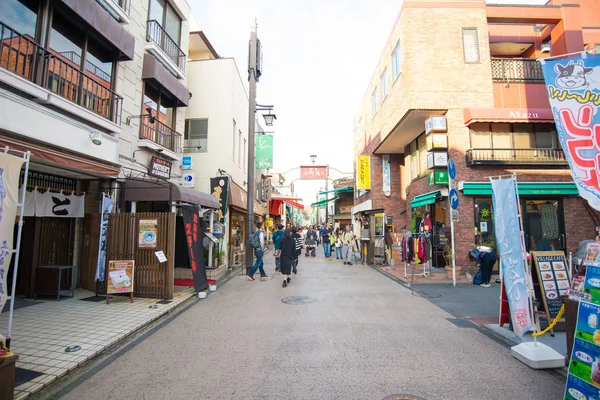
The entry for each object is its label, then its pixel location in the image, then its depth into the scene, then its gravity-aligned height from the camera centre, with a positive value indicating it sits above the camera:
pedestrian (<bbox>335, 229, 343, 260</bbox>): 19.20 -0.43
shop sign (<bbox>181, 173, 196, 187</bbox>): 13.23 +2.31
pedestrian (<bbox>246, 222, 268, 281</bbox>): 11.74 -0.33
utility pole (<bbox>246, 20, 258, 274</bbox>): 12.90 +4.66
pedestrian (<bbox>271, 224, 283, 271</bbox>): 13.71 -0.14
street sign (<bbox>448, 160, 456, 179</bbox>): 10.45 +2.15
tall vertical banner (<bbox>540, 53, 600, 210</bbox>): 3.77 +1.49
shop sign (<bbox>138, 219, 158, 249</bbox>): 8.05 +0.10
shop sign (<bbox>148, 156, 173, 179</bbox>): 10.76 +2.38
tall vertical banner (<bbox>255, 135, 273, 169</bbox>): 18.38 +4.82
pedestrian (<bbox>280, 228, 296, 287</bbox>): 10.41 -0.48
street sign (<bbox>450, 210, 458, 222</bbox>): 10.52 +0.72
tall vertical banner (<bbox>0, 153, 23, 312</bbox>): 3.53 +0.30
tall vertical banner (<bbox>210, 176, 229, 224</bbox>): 13.02 +1.89
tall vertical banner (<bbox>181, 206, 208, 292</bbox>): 8.81 -0.19
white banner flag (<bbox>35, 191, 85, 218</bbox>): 7.30 +0.78
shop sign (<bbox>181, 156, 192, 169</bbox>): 13.27 +3.04
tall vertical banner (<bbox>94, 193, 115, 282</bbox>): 7.83 -0.04
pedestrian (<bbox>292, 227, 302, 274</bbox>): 12.98 -1.09
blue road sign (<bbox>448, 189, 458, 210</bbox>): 10.41 +1.21
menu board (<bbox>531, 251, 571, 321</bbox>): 5.57 -0.70
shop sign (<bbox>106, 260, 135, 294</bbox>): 7.57 -0.88
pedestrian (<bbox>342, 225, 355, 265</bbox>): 16.75 -0.27
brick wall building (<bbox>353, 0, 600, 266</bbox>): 12.39 +5.18
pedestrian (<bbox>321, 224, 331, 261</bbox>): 19.66 -0.31
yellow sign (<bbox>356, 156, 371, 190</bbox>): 21.28 +4.21
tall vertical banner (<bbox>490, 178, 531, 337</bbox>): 5.20 -0.26
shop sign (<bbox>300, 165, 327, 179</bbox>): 23.81 +4.77
